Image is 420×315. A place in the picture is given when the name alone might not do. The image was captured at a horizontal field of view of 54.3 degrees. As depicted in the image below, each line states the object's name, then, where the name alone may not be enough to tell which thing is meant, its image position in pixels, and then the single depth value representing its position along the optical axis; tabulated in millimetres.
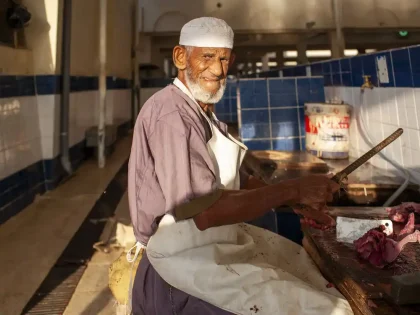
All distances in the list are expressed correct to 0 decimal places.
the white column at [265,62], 10936
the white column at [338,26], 6832
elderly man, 1038
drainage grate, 1985
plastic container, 2463
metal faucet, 2236
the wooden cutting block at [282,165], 2102
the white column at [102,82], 4809
